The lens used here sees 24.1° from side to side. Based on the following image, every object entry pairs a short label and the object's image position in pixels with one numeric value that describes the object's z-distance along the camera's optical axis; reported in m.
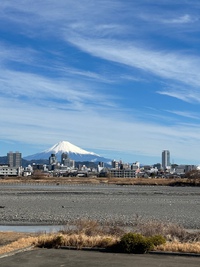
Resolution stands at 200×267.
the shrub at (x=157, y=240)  14.19
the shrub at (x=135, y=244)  13.88
